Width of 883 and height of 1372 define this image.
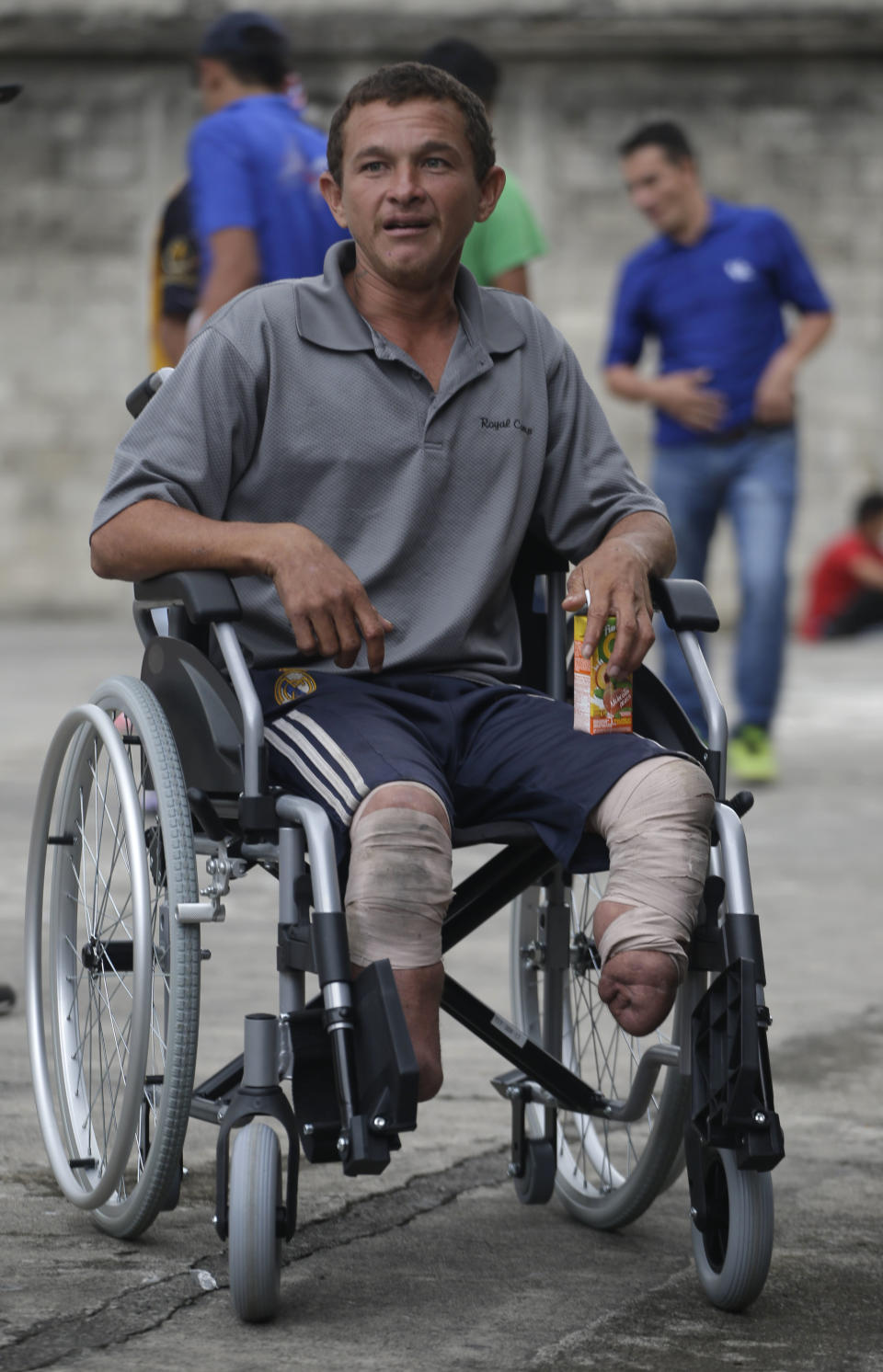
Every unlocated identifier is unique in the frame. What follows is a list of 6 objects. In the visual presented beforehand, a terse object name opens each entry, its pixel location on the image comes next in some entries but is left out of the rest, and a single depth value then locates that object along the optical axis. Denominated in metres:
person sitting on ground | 27.45
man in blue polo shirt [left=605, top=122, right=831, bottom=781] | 14.38
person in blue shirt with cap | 10.45
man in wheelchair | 5.42
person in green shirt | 10.70
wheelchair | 5.07
